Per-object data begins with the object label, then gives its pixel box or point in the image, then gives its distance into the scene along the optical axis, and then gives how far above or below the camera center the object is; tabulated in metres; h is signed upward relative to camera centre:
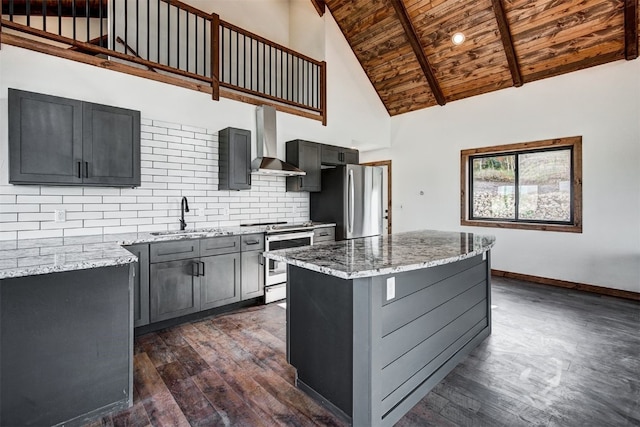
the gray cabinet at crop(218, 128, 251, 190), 3.83 +0.67
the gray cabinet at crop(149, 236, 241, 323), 2.95 -0.65
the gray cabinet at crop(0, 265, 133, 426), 1.57 -0.74
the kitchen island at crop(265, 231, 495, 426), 1.63 -0.67
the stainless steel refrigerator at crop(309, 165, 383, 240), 4.77 +0.18
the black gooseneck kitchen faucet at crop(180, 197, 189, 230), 3.57 +0.04
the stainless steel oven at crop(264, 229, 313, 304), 3.79 -0.69
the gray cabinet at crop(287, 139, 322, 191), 4.66 +0.76
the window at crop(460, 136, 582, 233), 4.48 +0.41
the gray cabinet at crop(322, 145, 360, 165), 5.07 +0.96
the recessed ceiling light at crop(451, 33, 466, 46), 4.67 +2.64
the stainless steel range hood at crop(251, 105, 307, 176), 4.17 +0.94
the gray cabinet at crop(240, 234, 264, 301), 3.58 -0.65
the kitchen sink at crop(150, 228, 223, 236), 3.16 -0.21
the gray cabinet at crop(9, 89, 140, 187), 2.48 +0.61
